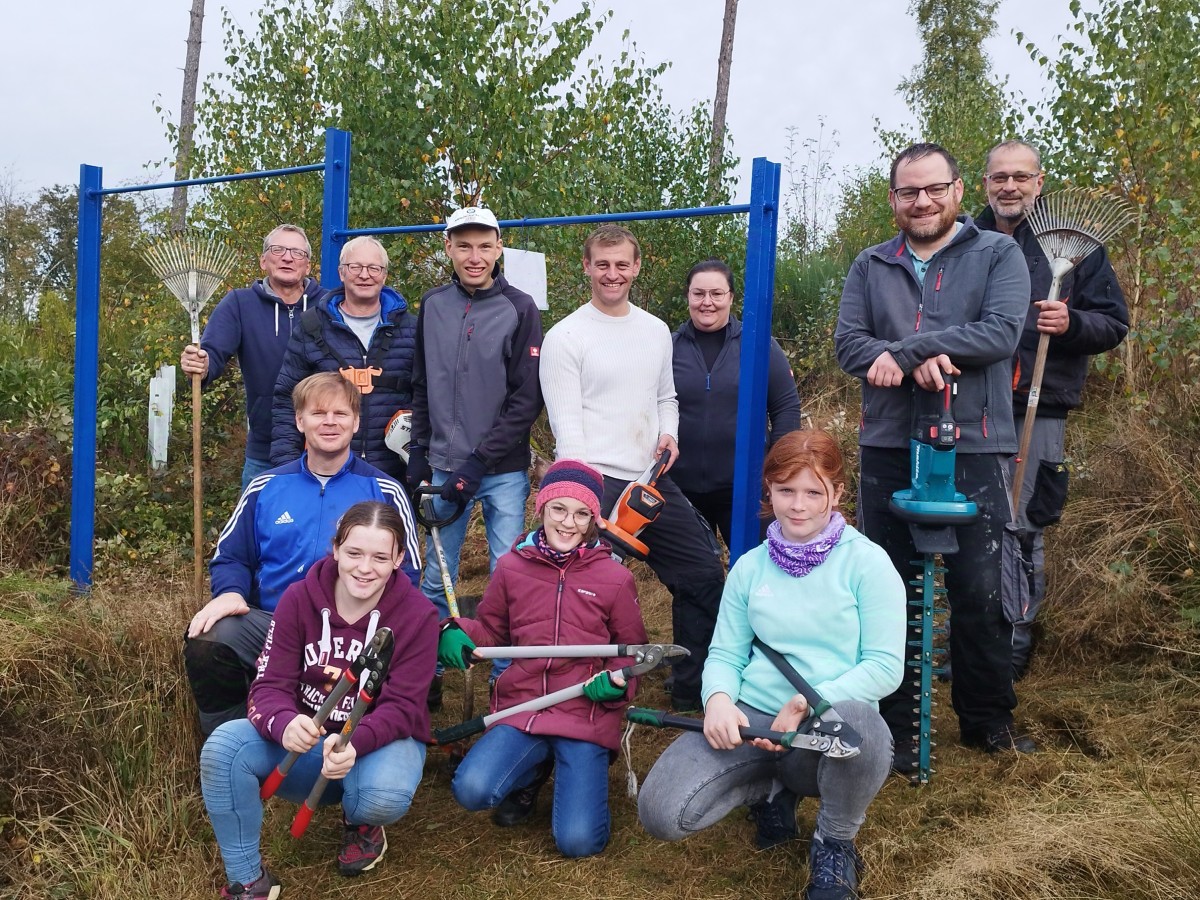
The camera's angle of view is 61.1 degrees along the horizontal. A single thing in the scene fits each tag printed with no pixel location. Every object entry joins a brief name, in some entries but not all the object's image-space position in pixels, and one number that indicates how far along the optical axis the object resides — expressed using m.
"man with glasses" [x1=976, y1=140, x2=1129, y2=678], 3.68
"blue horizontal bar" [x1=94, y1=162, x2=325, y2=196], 4.84
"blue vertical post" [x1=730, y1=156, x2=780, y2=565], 3.72
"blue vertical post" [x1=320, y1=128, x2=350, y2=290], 4.92
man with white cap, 3.90
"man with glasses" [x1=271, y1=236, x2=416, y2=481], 4.02
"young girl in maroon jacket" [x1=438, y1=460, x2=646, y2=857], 3.02
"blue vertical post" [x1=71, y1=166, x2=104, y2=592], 5.20
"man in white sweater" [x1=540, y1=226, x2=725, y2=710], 3.72
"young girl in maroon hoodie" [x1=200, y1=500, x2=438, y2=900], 2.72
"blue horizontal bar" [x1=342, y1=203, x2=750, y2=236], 3.85
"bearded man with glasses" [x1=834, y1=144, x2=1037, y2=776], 3.09
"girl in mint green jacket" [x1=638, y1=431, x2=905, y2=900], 2.63
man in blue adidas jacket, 3.20
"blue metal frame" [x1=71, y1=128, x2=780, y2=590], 3.73
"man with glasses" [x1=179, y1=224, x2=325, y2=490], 4.42
